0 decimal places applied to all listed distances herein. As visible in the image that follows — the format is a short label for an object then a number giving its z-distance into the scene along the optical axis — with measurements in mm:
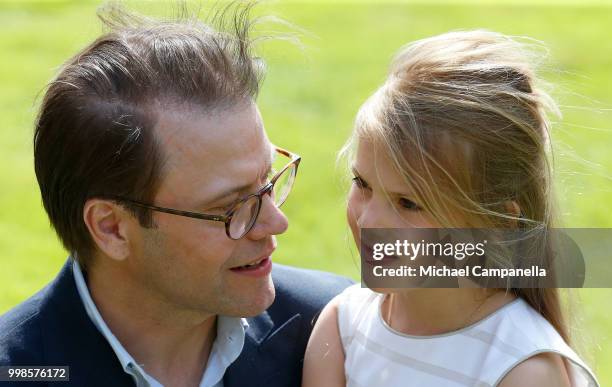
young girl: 5535
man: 5734
